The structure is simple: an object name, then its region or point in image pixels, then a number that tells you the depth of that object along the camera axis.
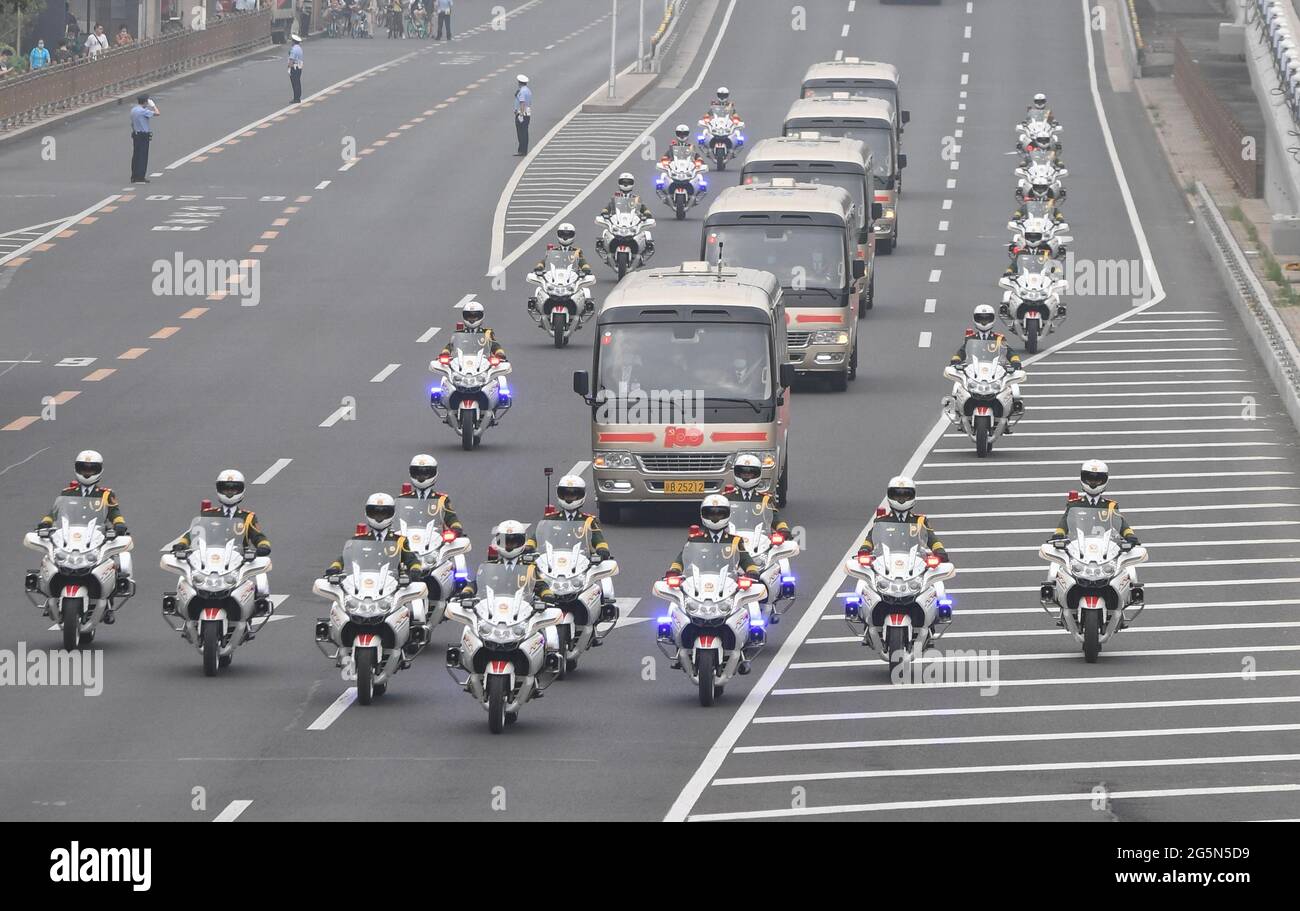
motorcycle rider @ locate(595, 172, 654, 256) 46.00
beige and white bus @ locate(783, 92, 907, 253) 50.53
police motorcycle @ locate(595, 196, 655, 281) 46.72
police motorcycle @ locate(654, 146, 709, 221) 54.69
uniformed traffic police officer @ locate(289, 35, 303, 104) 68.94
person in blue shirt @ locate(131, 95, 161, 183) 54.69
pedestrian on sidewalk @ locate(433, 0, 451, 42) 91.09
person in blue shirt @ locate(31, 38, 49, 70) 66.56
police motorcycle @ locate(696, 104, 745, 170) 61.19
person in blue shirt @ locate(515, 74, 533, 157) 61.34
